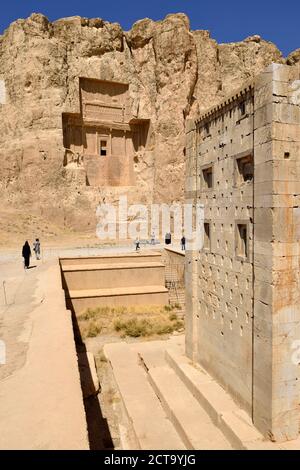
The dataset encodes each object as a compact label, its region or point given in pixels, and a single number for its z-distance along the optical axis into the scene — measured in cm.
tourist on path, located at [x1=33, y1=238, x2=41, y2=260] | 1992
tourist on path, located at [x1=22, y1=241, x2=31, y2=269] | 1684
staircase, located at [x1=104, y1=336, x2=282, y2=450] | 811
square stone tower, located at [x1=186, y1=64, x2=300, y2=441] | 750
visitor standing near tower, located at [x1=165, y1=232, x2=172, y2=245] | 2600
